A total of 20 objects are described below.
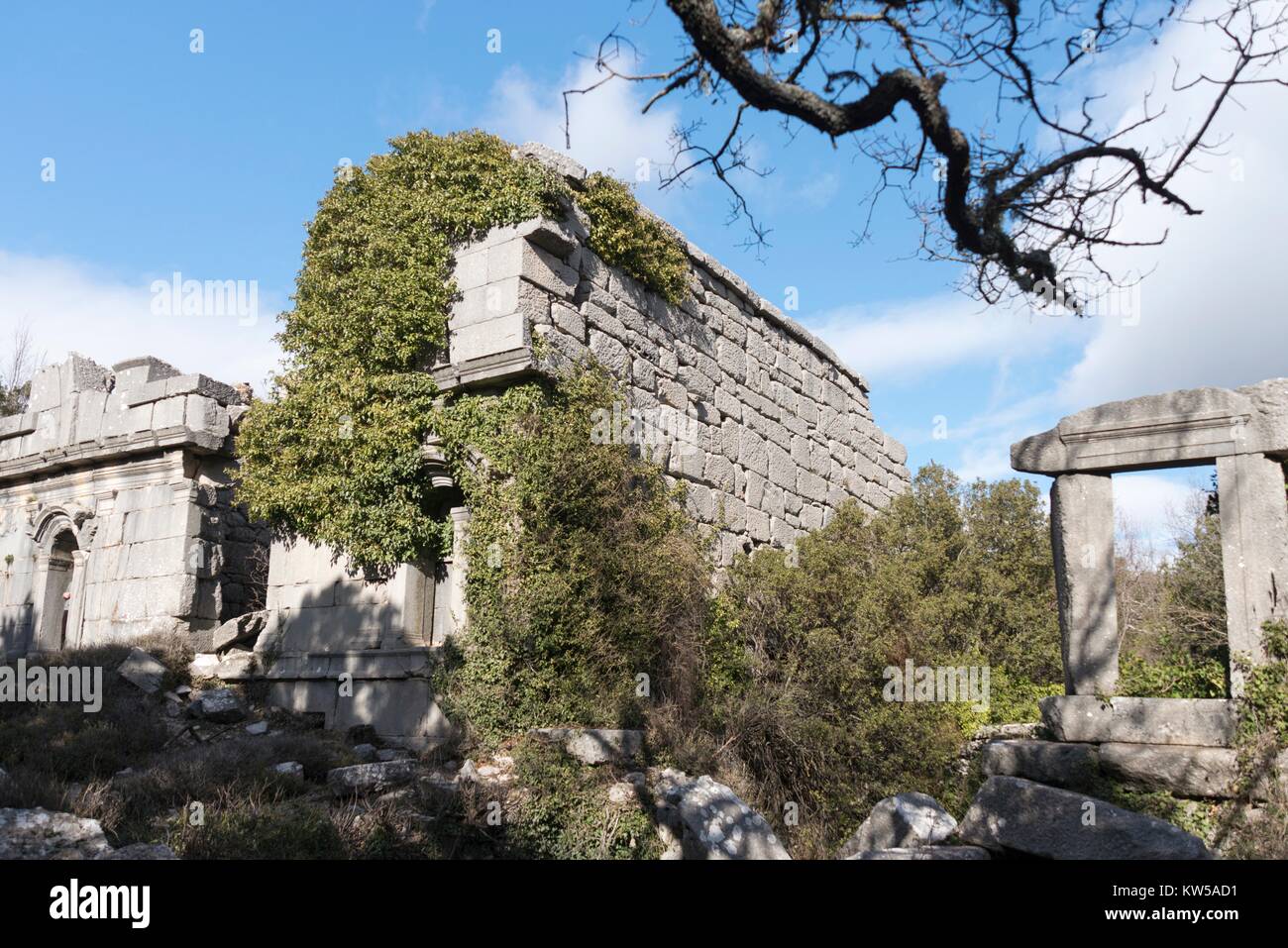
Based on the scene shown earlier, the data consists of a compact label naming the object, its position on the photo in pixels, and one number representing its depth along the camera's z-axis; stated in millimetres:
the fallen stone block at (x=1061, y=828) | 4996
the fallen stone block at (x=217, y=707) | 9633
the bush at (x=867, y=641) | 8398
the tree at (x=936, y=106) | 4492
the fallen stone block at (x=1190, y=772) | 5996
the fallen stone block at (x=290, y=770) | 7304
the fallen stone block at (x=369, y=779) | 7180
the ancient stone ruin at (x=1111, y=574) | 6273
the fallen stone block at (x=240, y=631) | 11227
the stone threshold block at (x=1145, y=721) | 6266
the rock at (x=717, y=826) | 6145
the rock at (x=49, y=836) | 4953
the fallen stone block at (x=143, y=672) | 9961
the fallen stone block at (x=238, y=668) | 10578
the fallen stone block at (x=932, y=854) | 5278
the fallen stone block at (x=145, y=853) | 4879
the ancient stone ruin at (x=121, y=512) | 11883
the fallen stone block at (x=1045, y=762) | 6438
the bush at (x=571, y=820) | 6719
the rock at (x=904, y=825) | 5941
